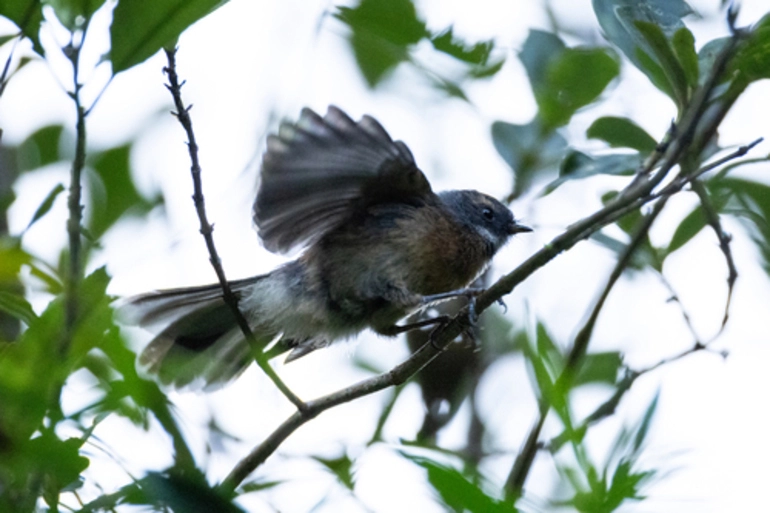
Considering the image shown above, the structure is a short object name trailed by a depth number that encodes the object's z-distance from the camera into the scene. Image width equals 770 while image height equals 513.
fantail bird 8.48
